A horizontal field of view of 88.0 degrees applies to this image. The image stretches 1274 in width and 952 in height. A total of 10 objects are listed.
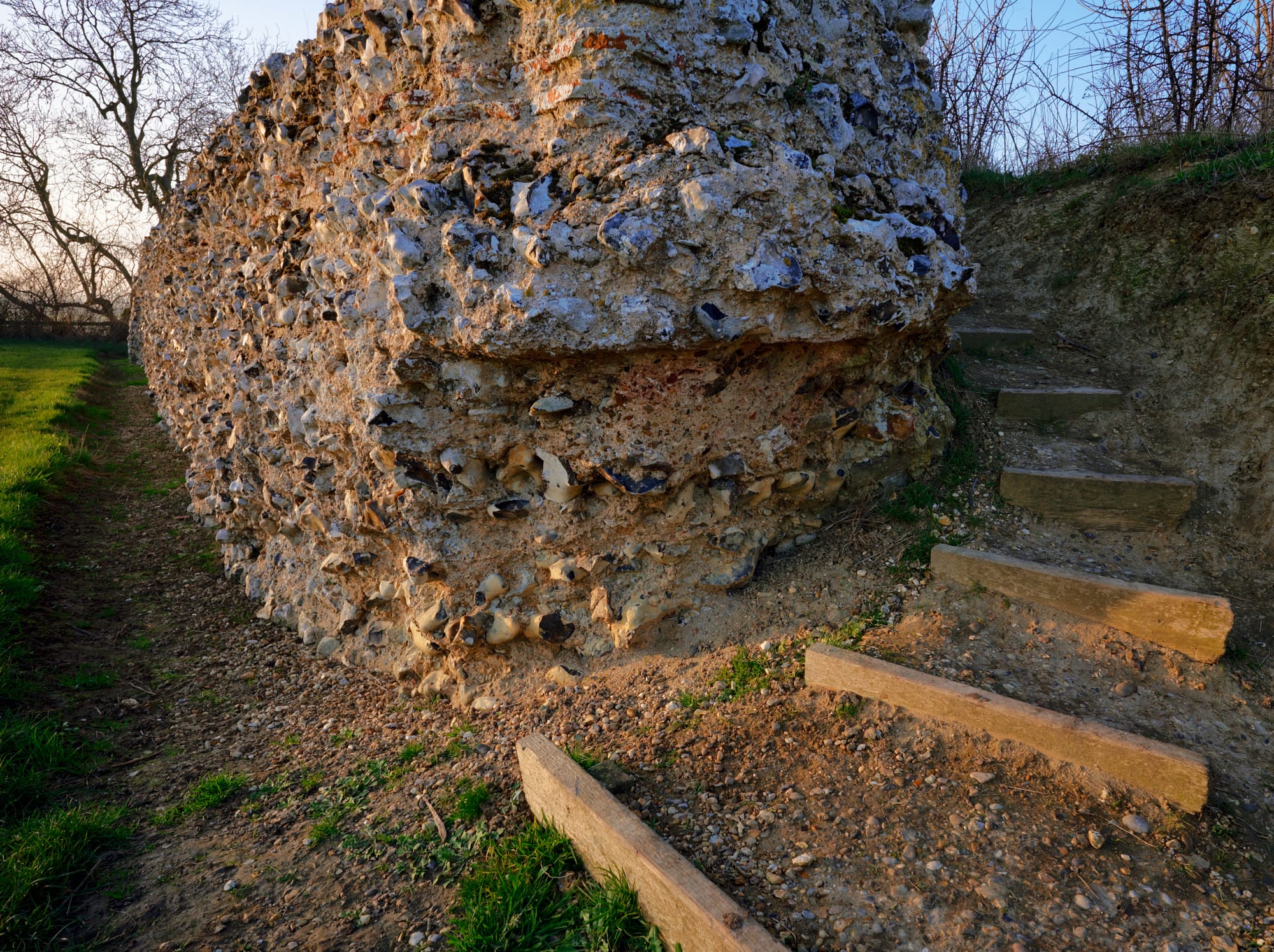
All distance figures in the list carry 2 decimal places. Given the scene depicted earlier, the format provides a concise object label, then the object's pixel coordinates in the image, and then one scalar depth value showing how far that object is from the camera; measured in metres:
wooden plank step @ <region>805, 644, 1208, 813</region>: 1.98
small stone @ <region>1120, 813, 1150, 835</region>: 1.96
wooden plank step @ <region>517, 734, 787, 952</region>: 1.74
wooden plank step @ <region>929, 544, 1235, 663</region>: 2.44
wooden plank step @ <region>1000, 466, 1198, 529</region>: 3.13
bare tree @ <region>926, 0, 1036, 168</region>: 8.65
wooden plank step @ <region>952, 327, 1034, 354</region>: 4.78
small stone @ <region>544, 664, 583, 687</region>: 3.06
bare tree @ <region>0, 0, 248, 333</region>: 16.84
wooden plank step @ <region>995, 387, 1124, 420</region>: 3.89
